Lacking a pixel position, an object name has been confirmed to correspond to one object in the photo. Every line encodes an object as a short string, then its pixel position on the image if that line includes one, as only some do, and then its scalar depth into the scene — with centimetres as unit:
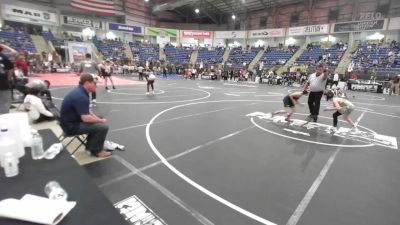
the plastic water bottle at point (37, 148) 276
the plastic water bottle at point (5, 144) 242
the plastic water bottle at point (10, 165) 228
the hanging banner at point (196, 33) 4127
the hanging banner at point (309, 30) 3008
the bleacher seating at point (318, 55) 2698
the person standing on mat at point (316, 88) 730
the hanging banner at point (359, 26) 2620
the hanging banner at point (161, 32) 3941
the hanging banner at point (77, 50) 2564
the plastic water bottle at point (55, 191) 190
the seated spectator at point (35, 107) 589
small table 171
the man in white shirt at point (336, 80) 1757
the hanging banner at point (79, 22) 3173
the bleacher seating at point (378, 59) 2171
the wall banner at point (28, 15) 2675
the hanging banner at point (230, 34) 3872
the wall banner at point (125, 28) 3587
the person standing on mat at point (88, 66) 983
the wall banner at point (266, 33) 3453
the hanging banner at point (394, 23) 2506
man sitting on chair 390
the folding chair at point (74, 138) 409
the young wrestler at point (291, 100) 732
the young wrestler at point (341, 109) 661
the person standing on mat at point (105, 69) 1247
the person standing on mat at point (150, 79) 1223
